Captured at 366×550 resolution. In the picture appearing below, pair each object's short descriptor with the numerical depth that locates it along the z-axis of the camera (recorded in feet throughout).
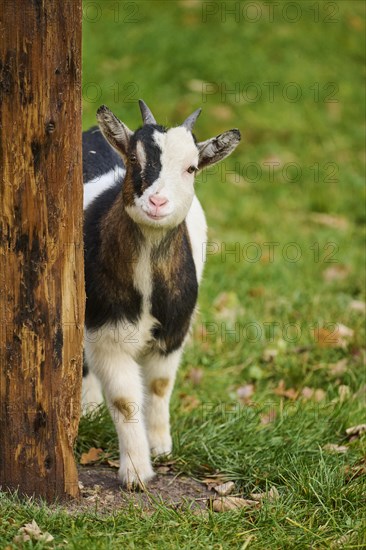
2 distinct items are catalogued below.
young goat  24.89
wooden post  21.31
